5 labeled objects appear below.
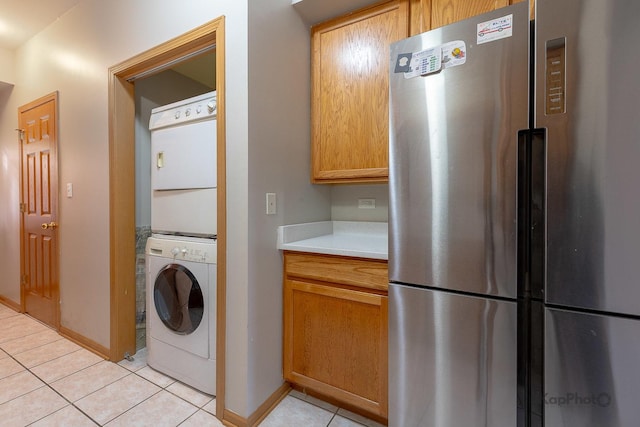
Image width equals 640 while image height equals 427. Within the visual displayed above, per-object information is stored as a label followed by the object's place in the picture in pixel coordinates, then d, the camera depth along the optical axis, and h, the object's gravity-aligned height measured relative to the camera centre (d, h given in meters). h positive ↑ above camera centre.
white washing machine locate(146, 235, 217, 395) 1.62 -0.60
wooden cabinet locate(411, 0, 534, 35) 1.36 +1.00
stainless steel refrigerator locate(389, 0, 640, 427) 0.81 -0.04
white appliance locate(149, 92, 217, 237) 1.62 +0.25
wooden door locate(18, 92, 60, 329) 2.43 +0.01
